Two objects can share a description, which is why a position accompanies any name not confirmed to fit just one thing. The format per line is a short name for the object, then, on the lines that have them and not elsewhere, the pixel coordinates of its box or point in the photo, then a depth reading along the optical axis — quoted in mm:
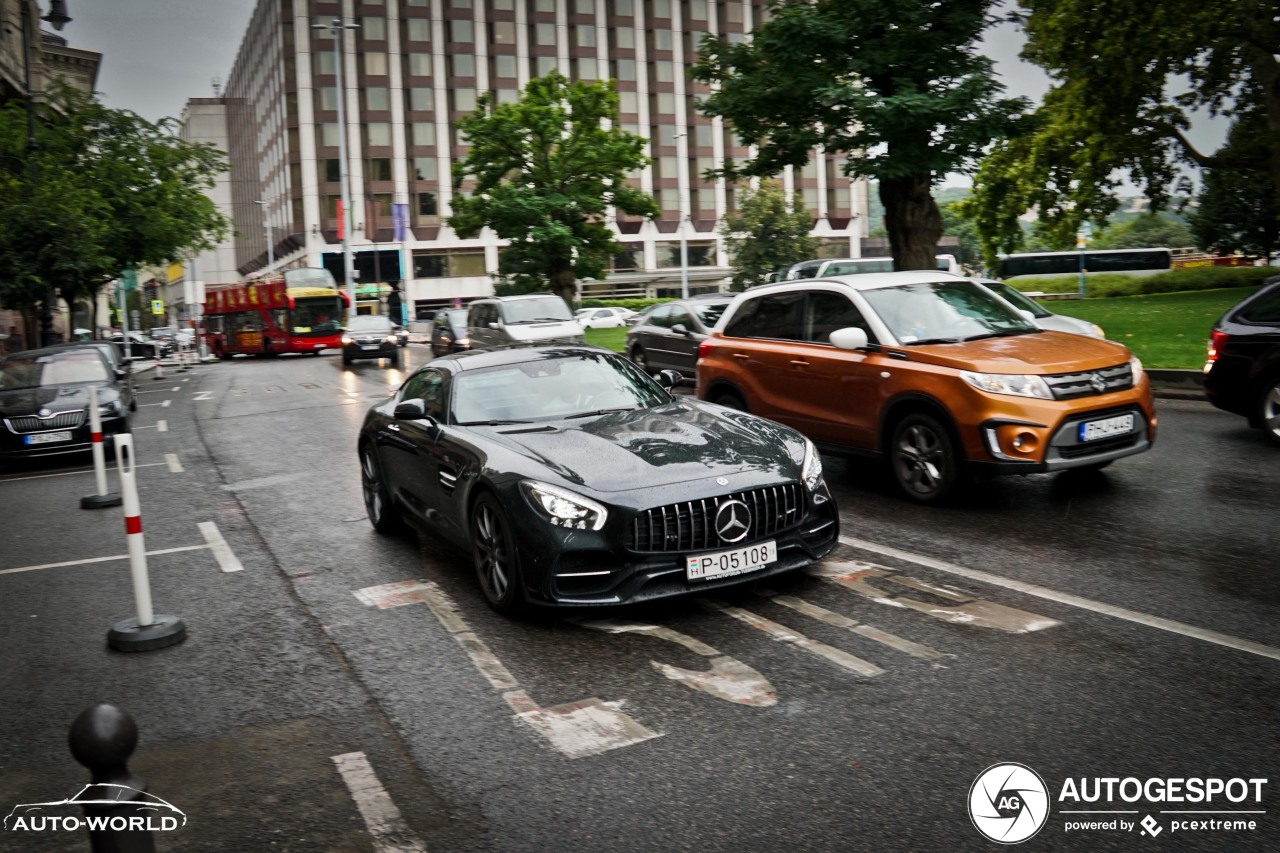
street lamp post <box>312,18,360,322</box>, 52844
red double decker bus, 44906
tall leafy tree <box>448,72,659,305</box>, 41469
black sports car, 5598
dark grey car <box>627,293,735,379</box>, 18609
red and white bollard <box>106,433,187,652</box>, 5918
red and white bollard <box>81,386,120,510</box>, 9164
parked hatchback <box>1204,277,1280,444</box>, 10125
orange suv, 7934
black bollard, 2553
